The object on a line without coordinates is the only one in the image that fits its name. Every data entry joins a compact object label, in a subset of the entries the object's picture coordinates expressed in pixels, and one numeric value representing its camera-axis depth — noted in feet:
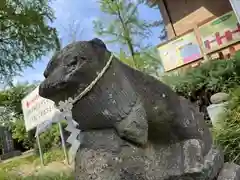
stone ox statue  1.77
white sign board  12.22
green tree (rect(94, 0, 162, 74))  30.97
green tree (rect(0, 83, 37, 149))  30.88
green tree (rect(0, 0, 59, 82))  28.92
